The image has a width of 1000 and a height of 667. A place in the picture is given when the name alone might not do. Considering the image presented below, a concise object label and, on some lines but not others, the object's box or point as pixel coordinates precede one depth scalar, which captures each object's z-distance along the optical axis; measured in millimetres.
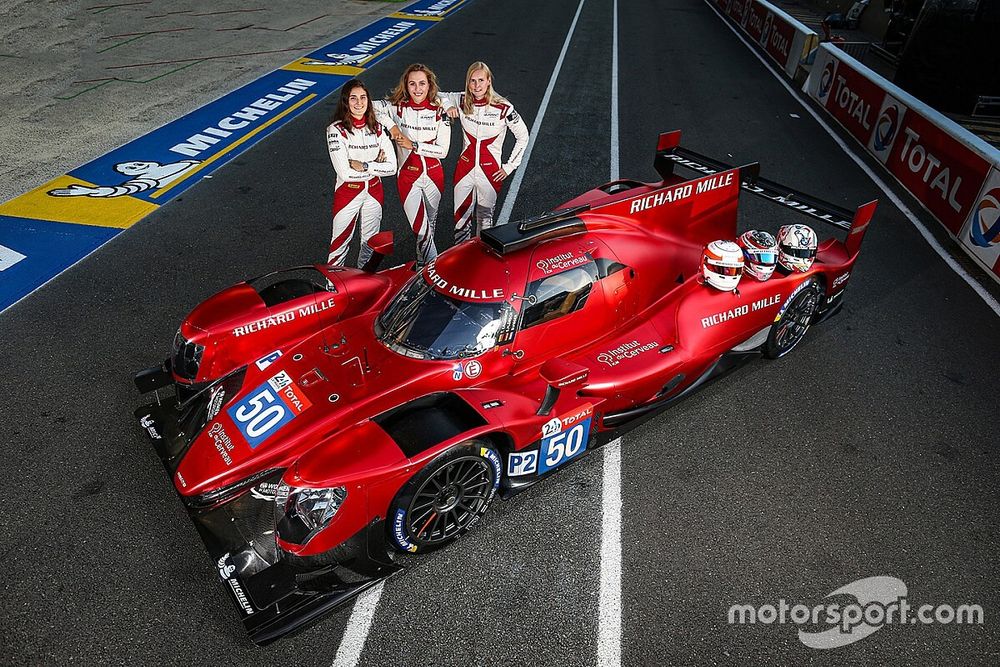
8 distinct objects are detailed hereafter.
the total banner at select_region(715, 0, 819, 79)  16203
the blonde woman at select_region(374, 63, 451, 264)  6578
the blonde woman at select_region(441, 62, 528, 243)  6777
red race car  3928
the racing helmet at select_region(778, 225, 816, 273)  5945
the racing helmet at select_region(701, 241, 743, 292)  5461
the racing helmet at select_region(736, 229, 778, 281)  5777
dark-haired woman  6207
